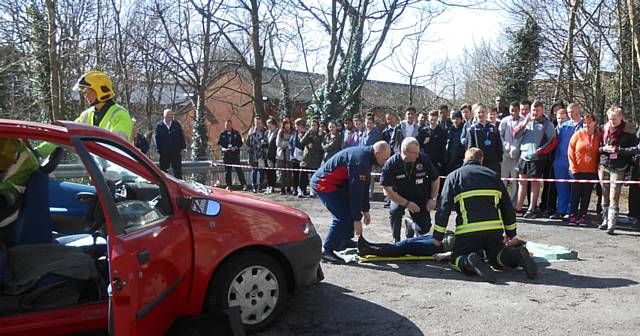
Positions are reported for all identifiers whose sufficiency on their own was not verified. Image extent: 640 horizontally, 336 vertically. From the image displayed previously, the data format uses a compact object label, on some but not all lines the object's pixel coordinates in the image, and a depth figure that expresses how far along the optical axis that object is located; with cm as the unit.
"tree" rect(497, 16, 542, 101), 2330
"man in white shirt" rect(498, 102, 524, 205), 966
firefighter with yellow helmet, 551
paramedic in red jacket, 600
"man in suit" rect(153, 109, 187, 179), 1228
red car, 326
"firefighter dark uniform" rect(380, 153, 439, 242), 666
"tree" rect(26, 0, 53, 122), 1341
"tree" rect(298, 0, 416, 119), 1986
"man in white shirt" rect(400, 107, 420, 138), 1082
